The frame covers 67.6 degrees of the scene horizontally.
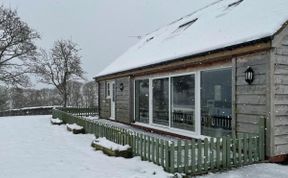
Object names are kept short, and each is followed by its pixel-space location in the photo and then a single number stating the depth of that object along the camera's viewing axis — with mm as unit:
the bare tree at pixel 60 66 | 21641
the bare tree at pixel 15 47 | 18287
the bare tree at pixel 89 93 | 32852
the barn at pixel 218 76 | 5190
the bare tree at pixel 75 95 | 27479
